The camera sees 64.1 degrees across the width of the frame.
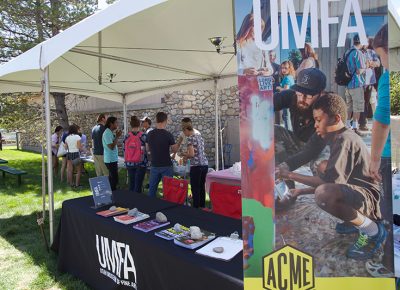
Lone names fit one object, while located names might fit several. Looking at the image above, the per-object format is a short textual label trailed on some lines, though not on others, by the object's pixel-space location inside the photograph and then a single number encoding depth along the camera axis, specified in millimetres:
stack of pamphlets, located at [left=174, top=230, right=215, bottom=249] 1885
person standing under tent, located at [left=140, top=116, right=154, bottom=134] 6502
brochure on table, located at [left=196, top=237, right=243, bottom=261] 1731
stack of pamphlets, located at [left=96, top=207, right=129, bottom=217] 2638
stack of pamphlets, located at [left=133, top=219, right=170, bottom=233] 2222
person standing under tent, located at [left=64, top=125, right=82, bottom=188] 6797
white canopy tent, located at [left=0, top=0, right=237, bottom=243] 2828
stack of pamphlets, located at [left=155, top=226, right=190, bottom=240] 2043
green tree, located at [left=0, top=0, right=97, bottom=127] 9016
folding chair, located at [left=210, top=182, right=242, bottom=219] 2977
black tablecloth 1654
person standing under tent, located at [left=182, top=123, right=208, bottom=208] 4512
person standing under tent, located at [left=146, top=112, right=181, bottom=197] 4430
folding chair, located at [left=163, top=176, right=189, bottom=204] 3428
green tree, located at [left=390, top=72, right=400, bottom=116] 11343
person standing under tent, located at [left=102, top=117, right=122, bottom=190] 5699
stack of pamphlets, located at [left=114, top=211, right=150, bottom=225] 2402
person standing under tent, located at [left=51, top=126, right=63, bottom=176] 8148
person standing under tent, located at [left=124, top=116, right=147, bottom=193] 5395
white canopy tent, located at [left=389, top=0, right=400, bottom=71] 2924
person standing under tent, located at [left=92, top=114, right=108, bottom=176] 6094
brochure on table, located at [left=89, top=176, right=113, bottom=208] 2959
